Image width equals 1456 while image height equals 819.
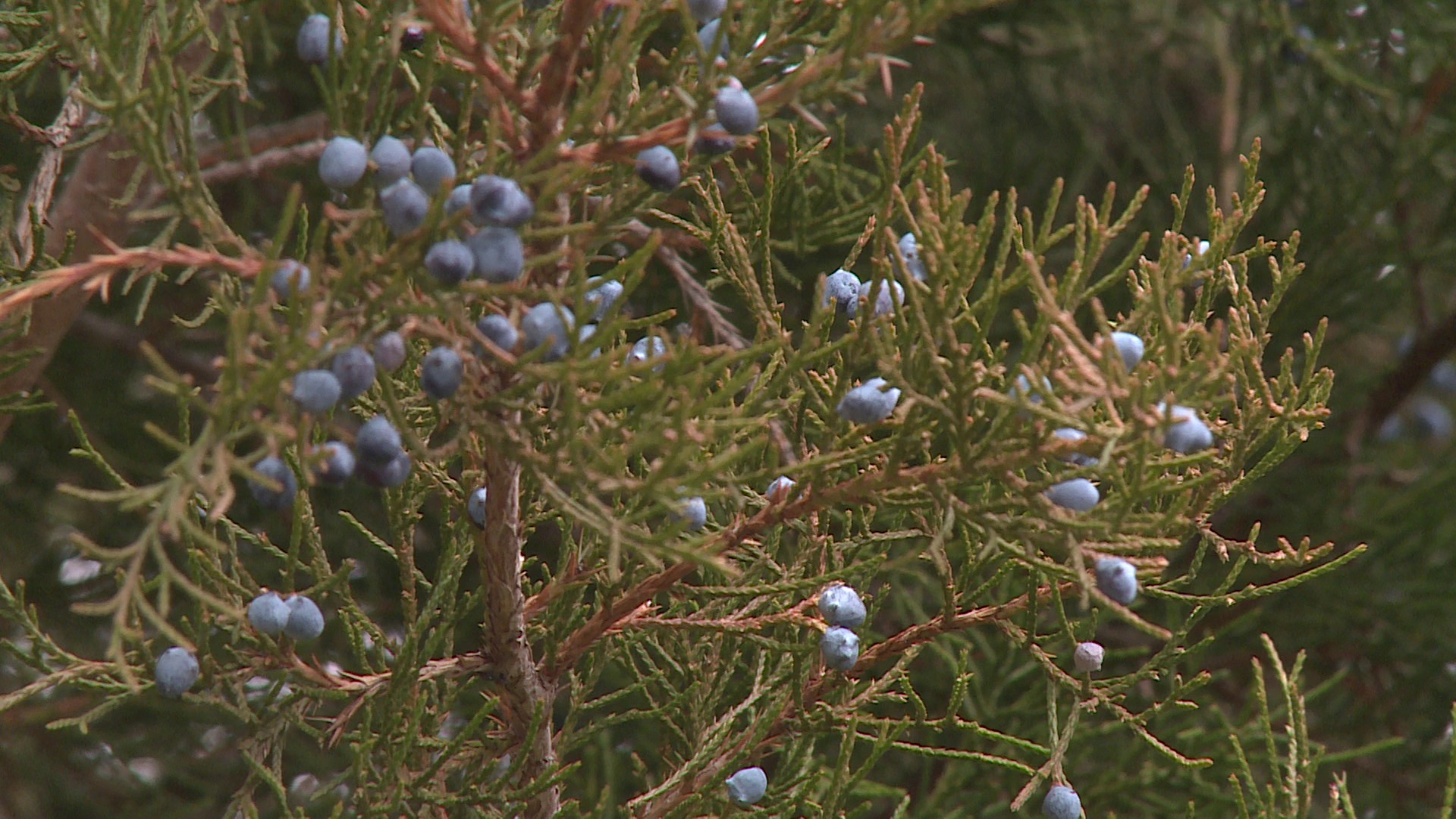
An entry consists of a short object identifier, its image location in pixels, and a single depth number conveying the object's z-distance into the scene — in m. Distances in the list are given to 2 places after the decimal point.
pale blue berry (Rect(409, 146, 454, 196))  1.51
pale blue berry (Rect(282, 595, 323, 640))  1.55
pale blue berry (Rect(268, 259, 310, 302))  1.50
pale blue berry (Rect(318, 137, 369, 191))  1.51
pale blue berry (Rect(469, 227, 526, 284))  1.51
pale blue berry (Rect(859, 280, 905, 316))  1.53
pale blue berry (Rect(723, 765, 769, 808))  1.58
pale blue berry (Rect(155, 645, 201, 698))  1.55
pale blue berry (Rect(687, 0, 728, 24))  1.53
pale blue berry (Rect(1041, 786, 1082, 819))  1.58
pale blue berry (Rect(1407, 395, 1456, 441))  3.37
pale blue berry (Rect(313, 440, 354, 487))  1.51
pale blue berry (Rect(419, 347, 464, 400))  1.51
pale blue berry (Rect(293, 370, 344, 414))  1.50
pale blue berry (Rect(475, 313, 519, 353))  1.52
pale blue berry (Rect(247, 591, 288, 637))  1.55
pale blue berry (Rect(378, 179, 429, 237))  1.51
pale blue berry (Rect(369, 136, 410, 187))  1.51
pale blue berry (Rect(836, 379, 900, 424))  1.53
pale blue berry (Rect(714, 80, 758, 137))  1.51
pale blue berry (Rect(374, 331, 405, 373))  1.51
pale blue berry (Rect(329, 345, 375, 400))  1.51
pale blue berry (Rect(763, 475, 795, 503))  1.55
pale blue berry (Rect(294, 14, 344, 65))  1.54
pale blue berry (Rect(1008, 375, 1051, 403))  1.52
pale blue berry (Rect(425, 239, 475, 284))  1.50
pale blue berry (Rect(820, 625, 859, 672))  1.56
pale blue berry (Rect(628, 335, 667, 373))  1.52
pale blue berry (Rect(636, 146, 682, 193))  1.52
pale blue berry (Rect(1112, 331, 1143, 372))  1.53
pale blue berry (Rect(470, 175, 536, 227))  1.50
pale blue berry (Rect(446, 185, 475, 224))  1.51
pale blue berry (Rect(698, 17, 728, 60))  1.54
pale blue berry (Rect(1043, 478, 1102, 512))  1.53
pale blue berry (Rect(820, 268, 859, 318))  1.56
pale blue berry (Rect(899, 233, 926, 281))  1.57
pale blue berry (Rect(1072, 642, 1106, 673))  1.57
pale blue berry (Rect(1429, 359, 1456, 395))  3.11
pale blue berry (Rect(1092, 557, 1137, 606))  1.53
